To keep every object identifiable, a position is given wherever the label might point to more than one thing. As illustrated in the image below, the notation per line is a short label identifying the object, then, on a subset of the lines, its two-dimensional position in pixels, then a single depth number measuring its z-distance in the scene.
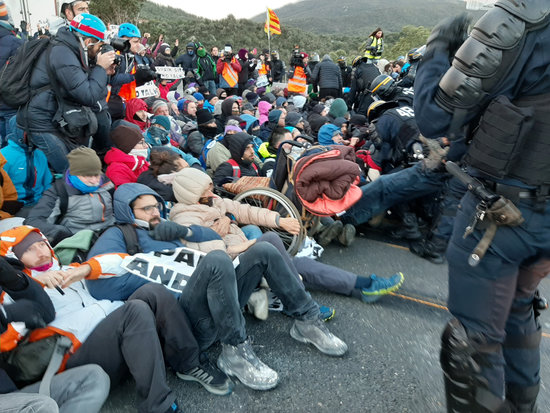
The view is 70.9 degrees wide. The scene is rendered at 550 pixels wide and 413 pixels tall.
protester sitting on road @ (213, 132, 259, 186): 4.58
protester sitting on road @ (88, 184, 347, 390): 2.10
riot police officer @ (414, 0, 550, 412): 1.37
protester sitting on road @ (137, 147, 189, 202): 3.50
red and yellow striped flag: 12.55
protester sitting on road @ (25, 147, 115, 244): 2.76
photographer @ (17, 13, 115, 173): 3.13
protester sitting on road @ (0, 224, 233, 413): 1.82
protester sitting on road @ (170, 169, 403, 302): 2.91
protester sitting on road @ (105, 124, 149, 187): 3.66
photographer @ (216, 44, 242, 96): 10.89
